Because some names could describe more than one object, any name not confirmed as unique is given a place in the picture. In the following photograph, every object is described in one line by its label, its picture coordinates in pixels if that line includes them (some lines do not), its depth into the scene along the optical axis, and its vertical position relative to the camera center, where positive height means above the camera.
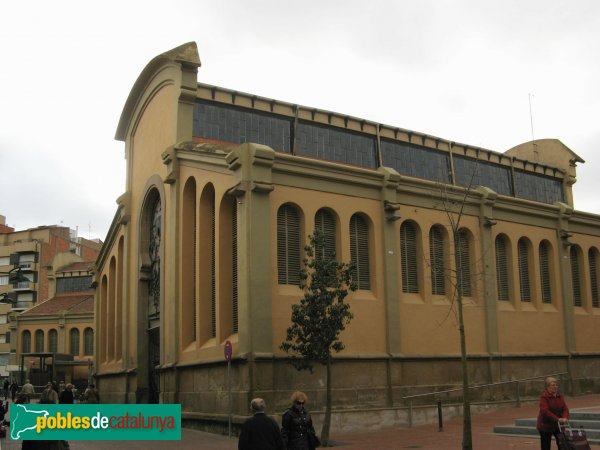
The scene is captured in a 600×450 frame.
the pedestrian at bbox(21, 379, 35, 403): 23.50 -0.82
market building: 21.69 +3.63
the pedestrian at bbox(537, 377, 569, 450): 12.12 -0.99
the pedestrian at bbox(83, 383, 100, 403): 28.90 -1.33
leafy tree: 19.02 +1.00
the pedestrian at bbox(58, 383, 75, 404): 18.45 -0.88
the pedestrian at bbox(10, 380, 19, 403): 45.73 -1.62
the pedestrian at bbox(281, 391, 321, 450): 10.01 -0.98
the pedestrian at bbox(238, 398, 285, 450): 8.85 -0.93
